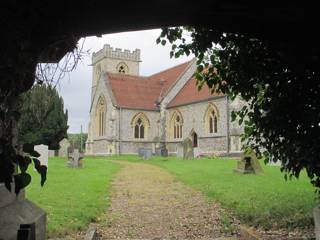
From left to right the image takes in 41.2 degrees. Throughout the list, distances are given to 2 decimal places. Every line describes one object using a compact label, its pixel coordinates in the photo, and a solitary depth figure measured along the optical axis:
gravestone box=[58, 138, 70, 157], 30.97
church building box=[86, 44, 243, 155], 34.31
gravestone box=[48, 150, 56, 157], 30.19
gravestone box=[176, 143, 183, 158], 29.56
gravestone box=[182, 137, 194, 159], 27.73
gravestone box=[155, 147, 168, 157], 33.53
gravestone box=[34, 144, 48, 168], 15.09
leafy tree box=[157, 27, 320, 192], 5.00
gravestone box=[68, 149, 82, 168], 19.86
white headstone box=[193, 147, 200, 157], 30.35
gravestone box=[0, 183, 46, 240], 4.18
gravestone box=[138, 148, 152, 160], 29.33
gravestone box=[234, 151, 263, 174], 16.19
